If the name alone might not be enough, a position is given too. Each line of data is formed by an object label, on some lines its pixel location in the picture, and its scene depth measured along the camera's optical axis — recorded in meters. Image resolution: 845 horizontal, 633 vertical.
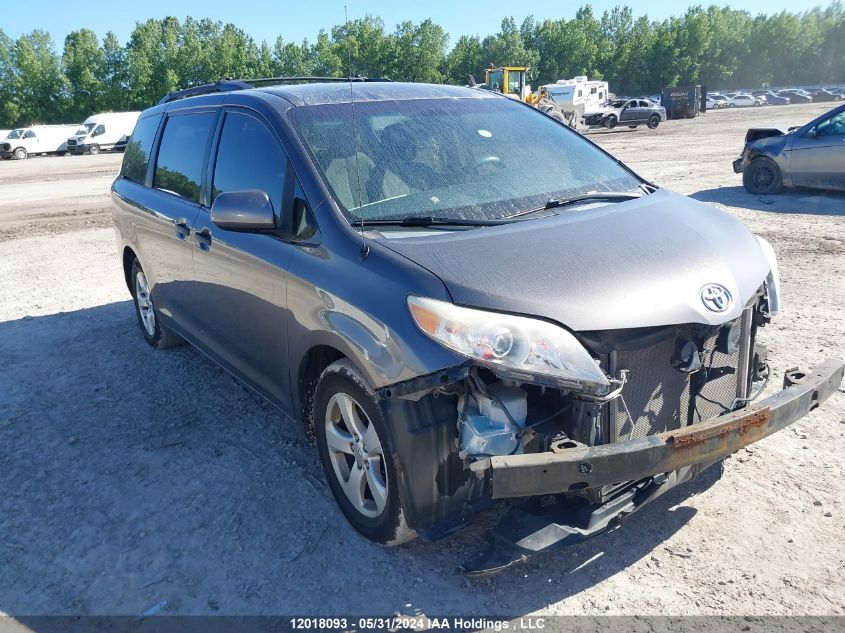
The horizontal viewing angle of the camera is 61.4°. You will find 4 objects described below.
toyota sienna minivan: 2.60
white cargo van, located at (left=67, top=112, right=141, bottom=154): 42.16
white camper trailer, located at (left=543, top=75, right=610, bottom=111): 41.94
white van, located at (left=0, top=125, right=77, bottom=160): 40.22
